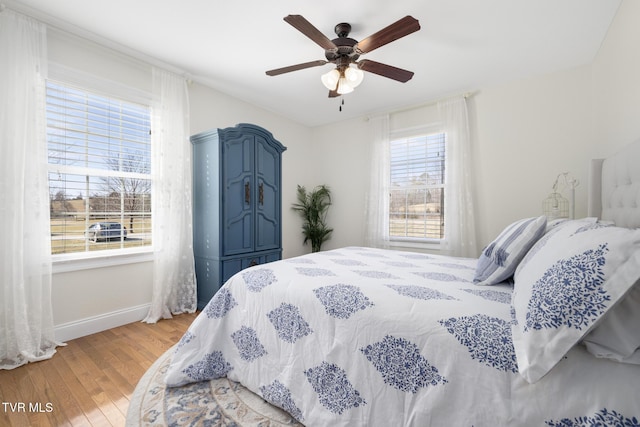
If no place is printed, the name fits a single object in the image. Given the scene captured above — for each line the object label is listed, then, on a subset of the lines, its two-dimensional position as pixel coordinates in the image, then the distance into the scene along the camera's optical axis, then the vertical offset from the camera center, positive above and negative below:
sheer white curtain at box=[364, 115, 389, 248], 4.03 +0.30
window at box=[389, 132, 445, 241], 3.72 +0.27
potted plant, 4.62 -0.08
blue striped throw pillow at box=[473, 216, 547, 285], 1.43 -0.24
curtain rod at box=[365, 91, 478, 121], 3.39 +1.39
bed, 0.77 -0.48
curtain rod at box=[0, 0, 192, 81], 2.04 +1.49
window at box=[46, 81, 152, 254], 2.33 +0.35
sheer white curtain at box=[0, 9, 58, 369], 1.98 +0.07
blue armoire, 2.95 +0.06
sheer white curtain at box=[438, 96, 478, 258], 3.35 +0.26
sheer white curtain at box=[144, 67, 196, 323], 2.83 +0.06
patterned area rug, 1.40 -1.09
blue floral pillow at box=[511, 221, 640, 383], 0.74 -0.25
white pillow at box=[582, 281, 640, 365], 0.76 -0.36
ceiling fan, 1.86 +1.17
